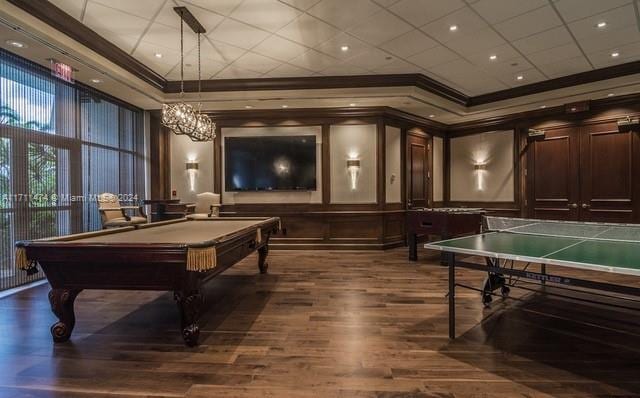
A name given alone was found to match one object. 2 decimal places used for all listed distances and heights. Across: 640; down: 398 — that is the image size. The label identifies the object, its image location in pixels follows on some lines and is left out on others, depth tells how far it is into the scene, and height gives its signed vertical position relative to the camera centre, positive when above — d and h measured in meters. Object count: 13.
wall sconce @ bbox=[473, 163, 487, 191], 7.92 +0.57
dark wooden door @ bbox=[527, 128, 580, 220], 6.76 +0.43
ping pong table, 1.97 -0.38
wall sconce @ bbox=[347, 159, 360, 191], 6.79 +0.57
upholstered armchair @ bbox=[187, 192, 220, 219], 6.25 -0.09
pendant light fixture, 4.01 +1.08
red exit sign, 4.39 +1.78
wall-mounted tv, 6.86 +0.74
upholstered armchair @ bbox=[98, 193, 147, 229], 5.09 -0.20
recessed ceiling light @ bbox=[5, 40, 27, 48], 3.76 +1.82
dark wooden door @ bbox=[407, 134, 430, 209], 7.46 +0.60
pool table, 2.31 -0.47
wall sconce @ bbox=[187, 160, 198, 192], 6.94 +0.59
